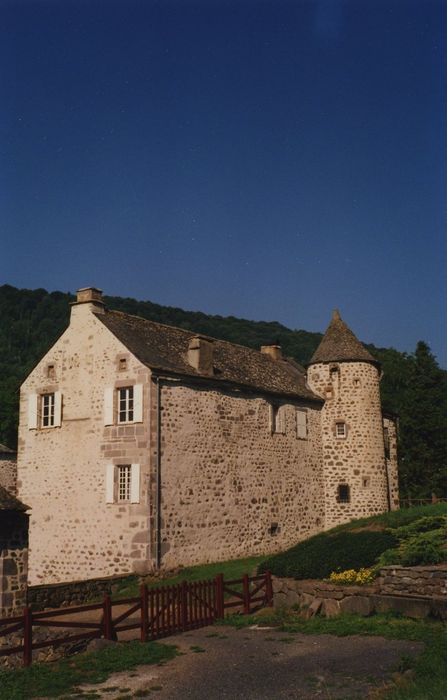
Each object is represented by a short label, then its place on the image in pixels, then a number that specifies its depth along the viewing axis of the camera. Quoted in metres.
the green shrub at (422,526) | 17.66
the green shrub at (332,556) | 16.08
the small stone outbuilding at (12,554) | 14.59
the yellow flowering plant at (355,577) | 15.13
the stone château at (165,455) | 21.73
